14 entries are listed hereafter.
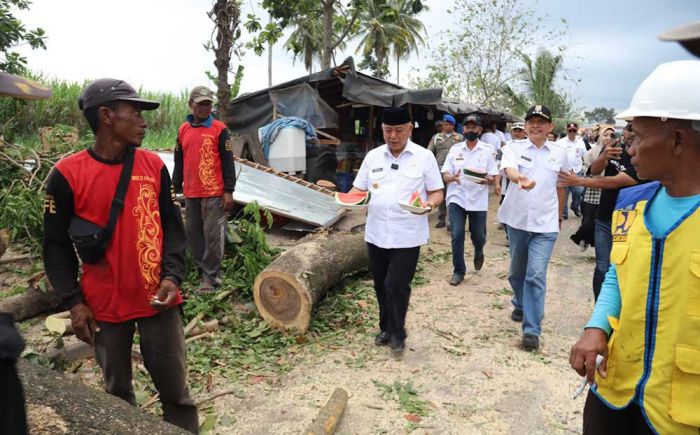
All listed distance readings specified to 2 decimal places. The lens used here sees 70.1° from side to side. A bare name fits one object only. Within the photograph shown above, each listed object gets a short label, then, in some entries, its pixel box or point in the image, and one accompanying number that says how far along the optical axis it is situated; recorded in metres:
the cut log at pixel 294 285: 4.39
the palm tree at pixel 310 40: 34.00
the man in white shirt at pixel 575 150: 9.47
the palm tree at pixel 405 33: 33.03
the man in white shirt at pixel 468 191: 6.04
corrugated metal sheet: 7.20
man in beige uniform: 9.00
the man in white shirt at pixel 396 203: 3.93
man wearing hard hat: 1.45
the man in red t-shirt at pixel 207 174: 5.07
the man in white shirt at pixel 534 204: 4.23
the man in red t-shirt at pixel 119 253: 2.29
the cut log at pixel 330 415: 2.92
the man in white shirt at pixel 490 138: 12.59
